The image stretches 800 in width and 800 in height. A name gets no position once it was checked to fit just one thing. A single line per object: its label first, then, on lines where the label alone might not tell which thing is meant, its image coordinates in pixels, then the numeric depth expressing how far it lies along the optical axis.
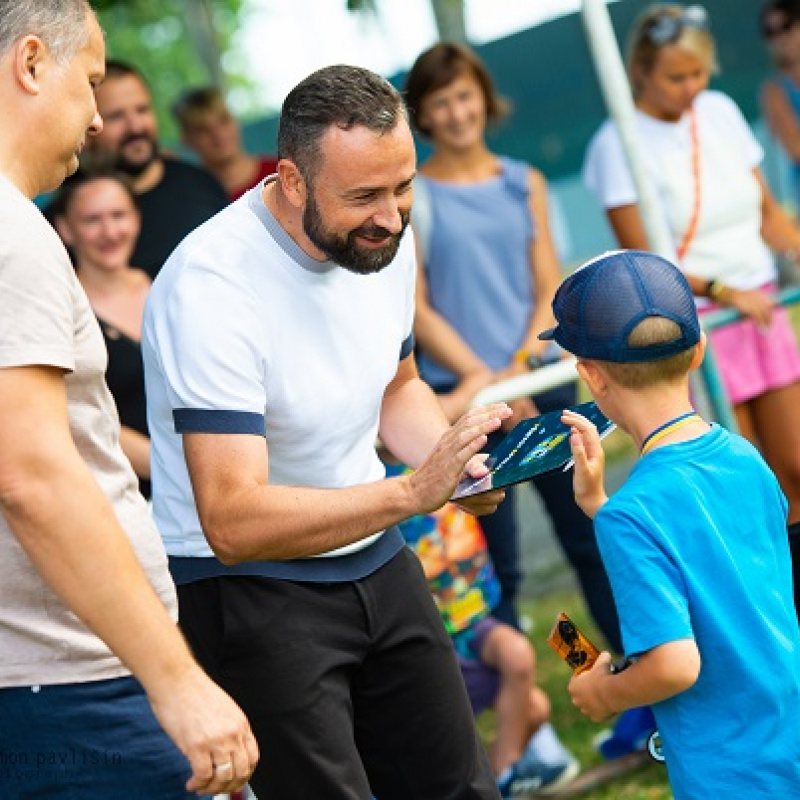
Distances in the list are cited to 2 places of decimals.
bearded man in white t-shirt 5.83
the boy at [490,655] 9.20
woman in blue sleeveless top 10.46
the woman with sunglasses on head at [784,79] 13.06
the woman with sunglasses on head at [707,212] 10.56
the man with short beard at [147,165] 11.05
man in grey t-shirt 4.52
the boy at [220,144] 13.48
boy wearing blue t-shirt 5.22
